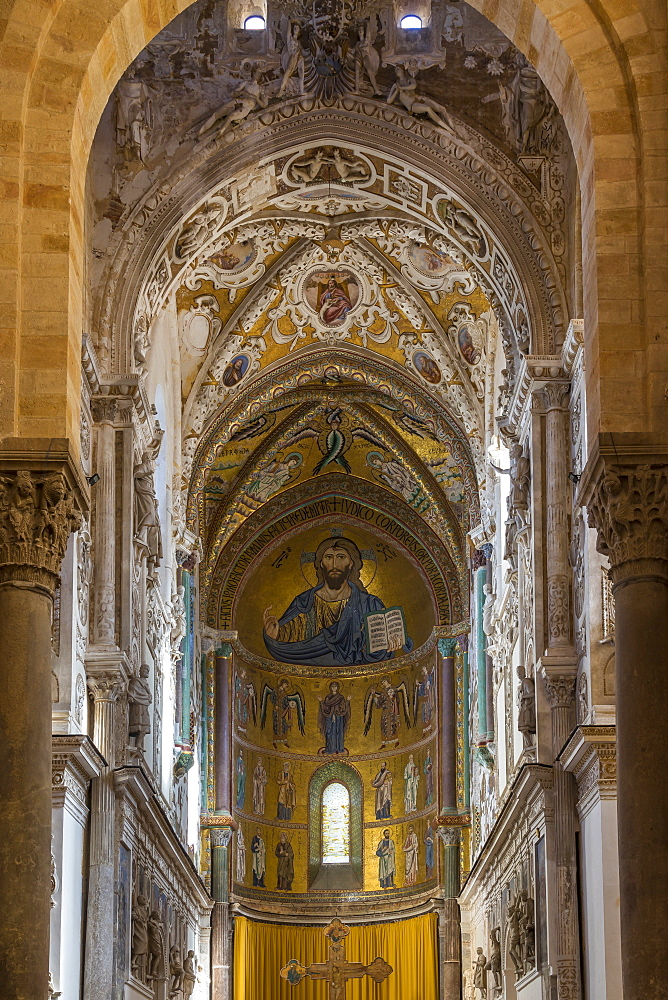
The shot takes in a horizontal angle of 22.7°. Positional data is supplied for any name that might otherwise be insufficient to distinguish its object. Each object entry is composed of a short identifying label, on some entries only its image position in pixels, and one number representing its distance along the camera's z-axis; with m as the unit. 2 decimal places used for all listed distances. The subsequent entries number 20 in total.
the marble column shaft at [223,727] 32.50
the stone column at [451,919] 31.08
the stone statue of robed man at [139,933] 21.98
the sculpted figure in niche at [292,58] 21.28
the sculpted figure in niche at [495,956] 25.33
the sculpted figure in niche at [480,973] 27.50
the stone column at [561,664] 19.03
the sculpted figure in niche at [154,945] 23.33
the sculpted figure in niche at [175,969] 25.97
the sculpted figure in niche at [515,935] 22.23
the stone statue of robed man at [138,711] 20.95
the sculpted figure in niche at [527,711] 20.95
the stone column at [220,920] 31.22
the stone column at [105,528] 20.20
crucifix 33.25
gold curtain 32.12
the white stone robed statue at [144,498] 21.97
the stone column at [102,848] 18.83
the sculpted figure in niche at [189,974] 27.38
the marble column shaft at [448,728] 32.09
